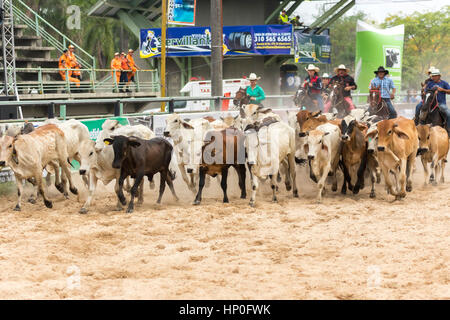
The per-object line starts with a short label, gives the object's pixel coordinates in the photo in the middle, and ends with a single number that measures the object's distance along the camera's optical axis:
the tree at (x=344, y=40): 57.53
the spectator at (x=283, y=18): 30.95
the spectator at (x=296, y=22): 32.17
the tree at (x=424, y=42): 50.22
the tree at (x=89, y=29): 44.22
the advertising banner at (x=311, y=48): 30.62
